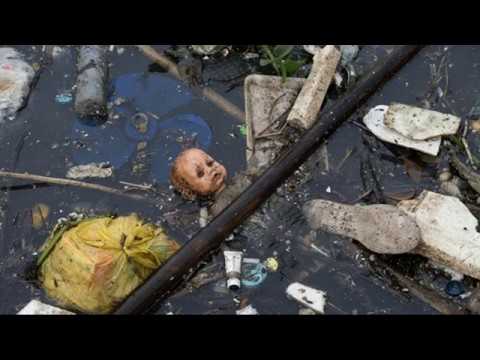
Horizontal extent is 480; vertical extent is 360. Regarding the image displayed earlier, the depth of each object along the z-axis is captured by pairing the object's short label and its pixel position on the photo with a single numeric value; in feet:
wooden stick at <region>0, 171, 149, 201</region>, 14.92
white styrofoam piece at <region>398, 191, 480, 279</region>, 13.38
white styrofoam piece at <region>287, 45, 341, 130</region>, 15.71
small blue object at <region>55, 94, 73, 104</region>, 16.61
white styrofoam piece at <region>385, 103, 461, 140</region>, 15.31
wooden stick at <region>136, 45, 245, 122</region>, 16.55
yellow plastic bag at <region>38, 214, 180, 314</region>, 12.91
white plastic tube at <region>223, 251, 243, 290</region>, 13.58
